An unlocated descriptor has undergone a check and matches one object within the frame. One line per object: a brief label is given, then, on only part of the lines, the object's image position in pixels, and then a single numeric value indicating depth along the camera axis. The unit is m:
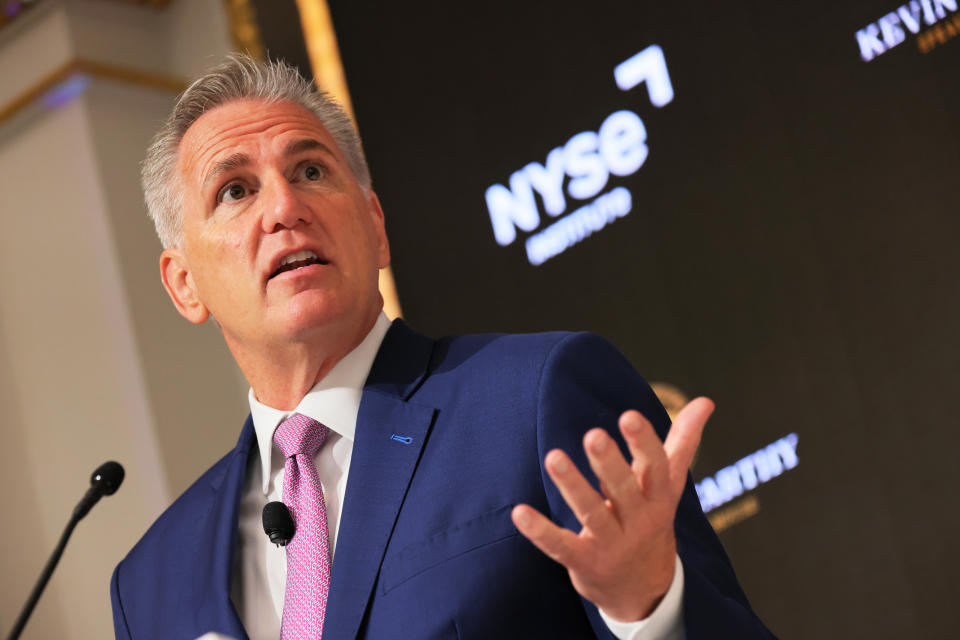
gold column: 4.18
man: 2.62
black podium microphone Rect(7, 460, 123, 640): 2.97
